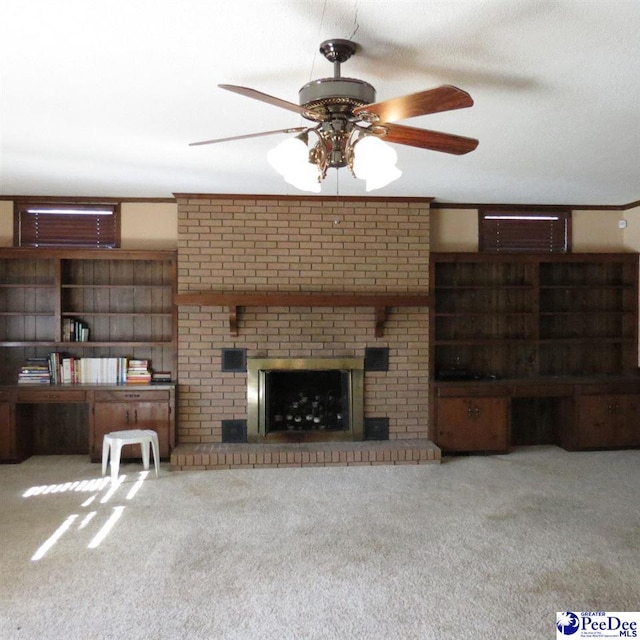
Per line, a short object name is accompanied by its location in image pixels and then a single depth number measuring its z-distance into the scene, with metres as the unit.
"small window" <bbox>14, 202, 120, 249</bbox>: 5.21
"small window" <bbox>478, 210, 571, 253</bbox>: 5.53
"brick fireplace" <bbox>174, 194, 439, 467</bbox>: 5.07
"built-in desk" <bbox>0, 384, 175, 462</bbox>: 4.77
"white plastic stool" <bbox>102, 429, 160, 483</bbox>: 4.33
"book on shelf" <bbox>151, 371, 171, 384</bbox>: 5.13
